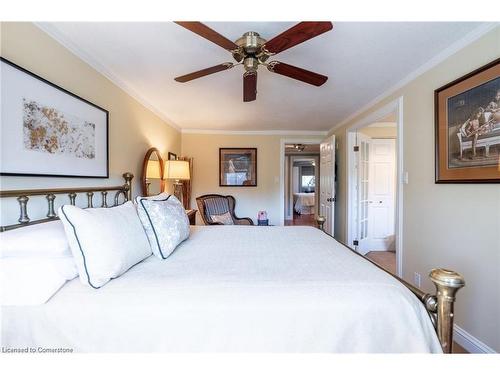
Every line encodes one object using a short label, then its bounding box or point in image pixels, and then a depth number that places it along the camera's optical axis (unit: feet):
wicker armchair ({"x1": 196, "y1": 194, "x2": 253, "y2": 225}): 12.49
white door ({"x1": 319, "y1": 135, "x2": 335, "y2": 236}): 13.42
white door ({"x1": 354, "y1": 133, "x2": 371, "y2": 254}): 12.72
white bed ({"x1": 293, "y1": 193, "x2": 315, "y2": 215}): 29.14
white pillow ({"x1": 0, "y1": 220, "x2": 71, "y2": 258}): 3.37
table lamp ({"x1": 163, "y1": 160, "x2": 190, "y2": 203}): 10.80
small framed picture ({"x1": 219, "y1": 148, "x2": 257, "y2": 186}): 15.53
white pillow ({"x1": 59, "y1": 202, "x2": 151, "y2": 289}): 3.54
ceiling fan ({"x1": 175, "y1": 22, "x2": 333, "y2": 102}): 4.14
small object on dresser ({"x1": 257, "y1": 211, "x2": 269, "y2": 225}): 14.24
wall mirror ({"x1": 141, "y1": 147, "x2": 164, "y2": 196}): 9.29
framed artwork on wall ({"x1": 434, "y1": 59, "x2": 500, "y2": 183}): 5.05
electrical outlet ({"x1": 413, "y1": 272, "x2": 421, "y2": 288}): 7.55
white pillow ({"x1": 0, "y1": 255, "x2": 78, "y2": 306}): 3.15
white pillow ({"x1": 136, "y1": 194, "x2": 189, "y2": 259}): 4.85
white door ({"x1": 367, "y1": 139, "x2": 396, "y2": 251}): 13.79
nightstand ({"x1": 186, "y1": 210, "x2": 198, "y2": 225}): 11.19
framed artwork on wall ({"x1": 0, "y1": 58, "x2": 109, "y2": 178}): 4.20
